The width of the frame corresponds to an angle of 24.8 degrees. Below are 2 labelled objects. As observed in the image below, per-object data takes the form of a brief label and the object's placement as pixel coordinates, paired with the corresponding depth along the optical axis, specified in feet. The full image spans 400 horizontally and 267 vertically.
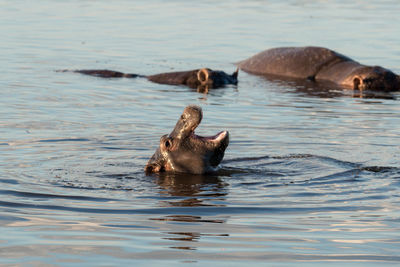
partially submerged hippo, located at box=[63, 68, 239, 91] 60.29
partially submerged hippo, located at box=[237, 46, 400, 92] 61.52
